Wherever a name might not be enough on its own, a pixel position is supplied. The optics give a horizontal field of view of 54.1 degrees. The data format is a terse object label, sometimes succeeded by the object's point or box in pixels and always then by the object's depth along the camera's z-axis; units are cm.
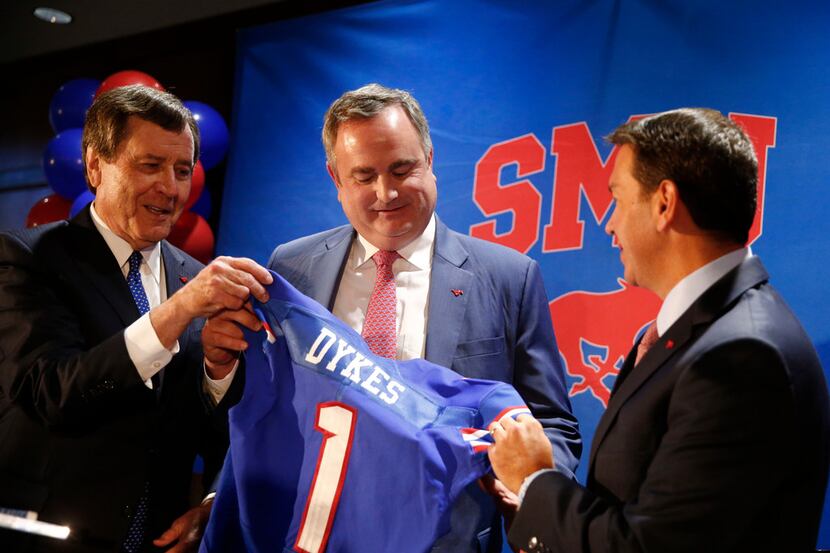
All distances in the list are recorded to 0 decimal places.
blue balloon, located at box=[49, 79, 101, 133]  436
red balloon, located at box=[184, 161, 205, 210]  402
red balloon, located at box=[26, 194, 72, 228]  427
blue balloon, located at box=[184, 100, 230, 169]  429
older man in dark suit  186
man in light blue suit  208
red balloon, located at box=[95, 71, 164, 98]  407
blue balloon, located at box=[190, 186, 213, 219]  438
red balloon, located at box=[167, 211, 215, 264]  412
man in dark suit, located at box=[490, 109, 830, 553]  125
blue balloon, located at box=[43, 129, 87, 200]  409
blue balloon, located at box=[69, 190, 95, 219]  392
